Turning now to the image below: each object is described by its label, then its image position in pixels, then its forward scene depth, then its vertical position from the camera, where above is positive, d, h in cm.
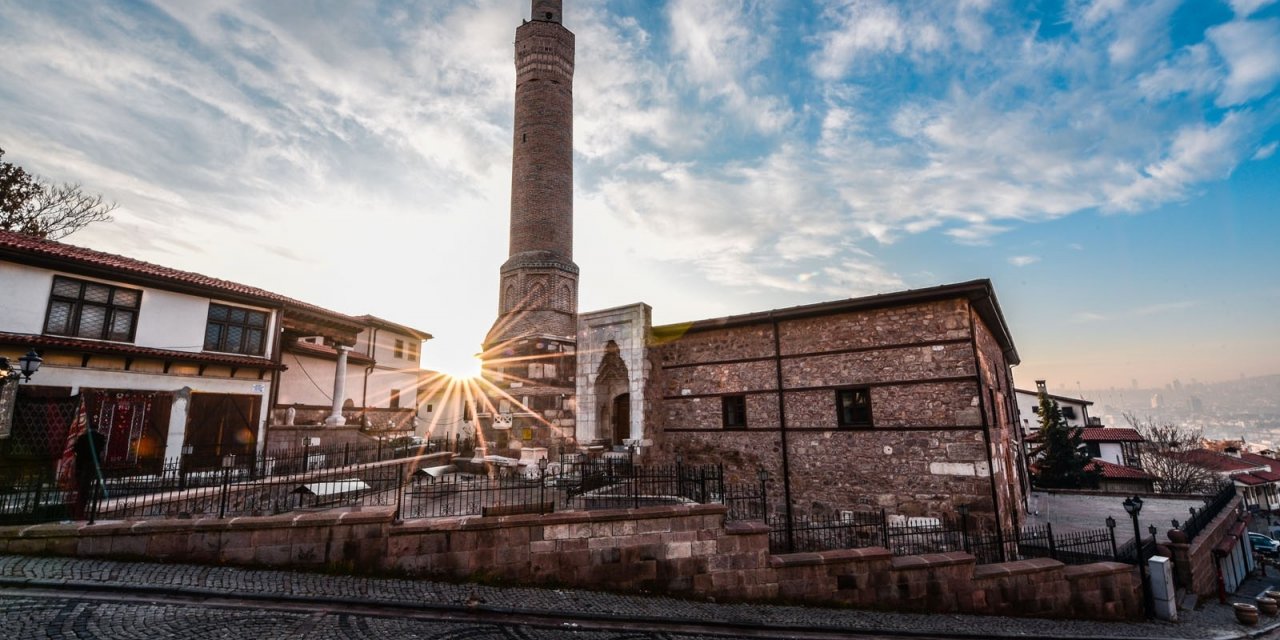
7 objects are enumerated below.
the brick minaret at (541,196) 2461 +1081
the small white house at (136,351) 1202 +177
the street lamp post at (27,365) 961 +105
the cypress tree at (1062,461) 2706 -245
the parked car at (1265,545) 2545 -660
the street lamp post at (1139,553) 1045 -289
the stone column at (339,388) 1972 +122
